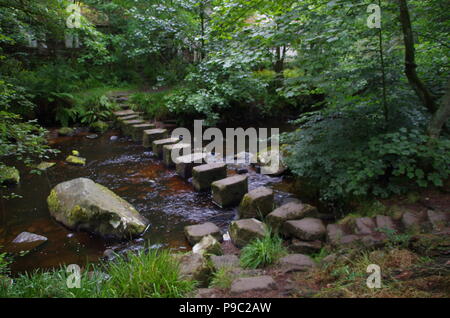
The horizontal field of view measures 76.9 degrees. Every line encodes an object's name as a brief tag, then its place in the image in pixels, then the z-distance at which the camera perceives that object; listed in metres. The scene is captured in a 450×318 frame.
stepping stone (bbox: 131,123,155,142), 8.24
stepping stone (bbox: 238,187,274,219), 4.23
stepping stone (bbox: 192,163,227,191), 5.27
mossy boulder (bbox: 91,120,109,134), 8.98
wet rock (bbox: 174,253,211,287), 2.59
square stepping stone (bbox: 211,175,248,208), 4.71
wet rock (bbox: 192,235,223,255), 3.32
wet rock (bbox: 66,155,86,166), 6.50
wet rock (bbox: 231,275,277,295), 2.18
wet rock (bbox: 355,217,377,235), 3.01
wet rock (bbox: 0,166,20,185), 4.98
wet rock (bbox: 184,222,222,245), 3.69
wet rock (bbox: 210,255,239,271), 2.89
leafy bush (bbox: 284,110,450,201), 3.37
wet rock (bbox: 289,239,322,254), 3.19
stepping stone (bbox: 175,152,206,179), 5.84
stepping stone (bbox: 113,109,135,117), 9.30
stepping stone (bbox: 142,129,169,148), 7.62
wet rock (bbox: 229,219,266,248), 3.56
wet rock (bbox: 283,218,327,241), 3.32
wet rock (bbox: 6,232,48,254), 3.66
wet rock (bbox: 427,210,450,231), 2.77
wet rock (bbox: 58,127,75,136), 8.59
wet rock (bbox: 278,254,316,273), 2.64
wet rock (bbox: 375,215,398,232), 2.95
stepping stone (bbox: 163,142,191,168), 6.32
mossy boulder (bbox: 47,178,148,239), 3.85
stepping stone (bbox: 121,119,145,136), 8.49
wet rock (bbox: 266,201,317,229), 3.71
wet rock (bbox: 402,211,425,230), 2.86
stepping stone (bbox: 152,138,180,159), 6.93
